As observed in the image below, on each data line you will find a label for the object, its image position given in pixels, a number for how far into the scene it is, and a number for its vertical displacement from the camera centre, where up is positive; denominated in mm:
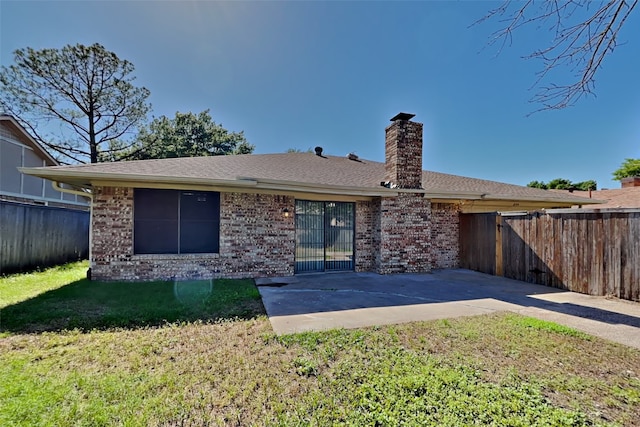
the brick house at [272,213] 6539 +234
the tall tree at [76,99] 15852 +7591
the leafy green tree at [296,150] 34353 +9083
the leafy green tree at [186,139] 21188 +6892
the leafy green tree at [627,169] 32781 +6875
